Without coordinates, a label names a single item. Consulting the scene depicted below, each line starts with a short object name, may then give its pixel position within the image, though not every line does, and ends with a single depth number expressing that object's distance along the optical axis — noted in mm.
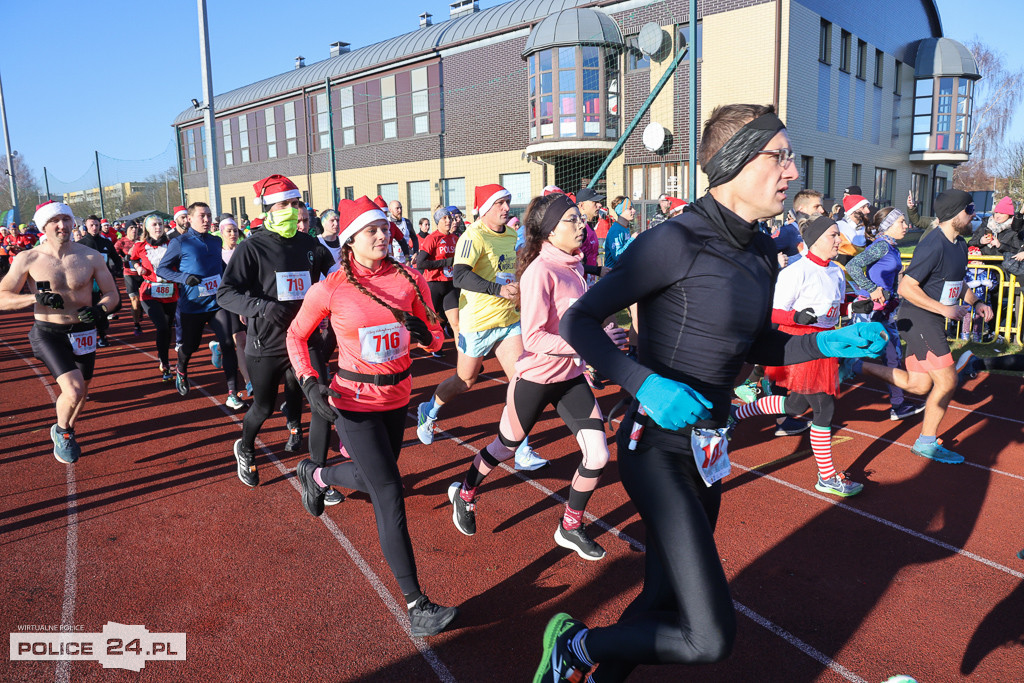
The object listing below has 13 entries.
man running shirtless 5508
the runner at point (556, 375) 4094
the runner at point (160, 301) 8969
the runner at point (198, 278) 7613
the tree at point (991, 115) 47438
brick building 20797
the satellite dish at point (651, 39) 20609
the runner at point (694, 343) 2102
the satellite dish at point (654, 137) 21016
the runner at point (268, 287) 5055
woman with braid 3318
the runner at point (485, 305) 5535
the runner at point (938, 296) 5398
